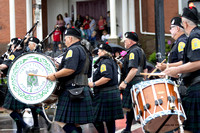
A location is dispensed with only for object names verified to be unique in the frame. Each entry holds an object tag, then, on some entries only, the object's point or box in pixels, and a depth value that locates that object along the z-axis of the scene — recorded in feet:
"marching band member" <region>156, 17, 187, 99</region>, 17.98
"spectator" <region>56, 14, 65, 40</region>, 65.46
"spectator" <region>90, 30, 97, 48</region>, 62.41
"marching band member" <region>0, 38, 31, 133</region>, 24.64
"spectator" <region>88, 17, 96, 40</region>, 64.78
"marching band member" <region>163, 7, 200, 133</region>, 15.01
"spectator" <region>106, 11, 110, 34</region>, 65.76
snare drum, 15.34
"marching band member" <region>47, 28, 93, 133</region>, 18.49
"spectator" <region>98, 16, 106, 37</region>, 65.21
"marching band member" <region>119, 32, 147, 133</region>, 23.95
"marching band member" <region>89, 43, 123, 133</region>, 23.16
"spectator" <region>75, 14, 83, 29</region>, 64.44
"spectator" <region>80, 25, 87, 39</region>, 61.36
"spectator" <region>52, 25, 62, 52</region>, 61.72
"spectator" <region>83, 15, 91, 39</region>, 63.44
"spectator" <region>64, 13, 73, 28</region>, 68.15
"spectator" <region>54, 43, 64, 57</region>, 56.12
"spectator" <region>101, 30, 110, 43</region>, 61.72
